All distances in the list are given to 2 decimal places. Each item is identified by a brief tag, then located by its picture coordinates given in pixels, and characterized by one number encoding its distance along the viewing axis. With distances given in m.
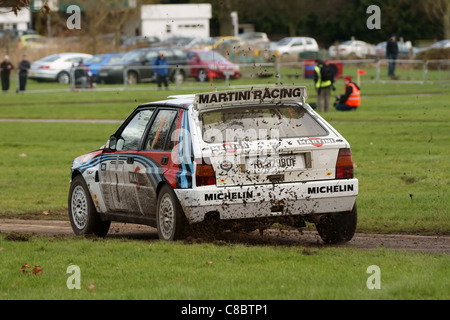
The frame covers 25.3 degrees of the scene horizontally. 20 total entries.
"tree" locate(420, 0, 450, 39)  57.00
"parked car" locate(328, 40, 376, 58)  58.96
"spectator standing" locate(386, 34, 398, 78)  45.78
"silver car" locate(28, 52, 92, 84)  49.72
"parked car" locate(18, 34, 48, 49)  61.22
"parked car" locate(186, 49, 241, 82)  43.59
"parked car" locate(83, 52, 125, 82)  46.69
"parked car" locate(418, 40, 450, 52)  53.22
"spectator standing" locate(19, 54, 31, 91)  43.22
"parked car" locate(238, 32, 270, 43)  67.69
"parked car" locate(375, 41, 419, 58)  58.97
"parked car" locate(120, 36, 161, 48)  61.17
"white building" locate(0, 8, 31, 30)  86.12
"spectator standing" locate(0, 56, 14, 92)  43.34
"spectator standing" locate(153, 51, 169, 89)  41.16
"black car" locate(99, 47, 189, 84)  43.50
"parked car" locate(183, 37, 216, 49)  57.84
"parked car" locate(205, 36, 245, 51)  55.39
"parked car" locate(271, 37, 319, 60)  63.46
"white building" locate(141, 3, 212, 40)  66.00
